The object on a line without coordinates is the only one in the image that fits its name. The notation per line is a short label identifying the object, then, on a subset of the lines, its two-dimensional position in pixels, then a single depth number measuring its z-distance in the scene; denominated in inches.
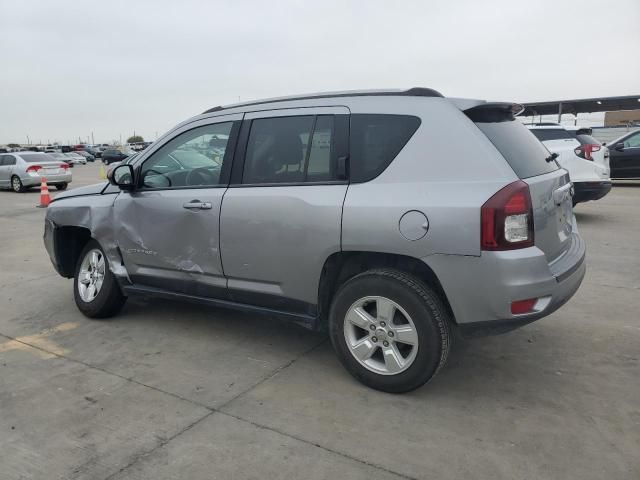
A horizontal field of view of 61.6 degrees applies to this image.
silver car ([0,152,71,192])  719.7
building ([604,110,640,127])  1826.6
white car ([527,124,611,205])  353.1
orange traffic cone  546.0
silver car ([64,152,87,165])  1828.7
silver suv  117.5
